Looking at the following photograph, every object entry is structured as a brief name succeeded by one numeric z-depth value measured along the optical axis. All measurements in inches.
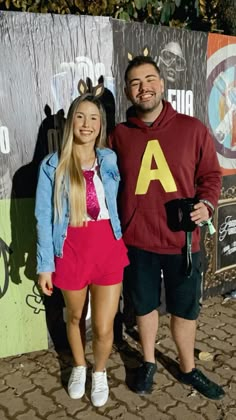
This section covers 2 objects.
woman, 92.6
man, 95.2
